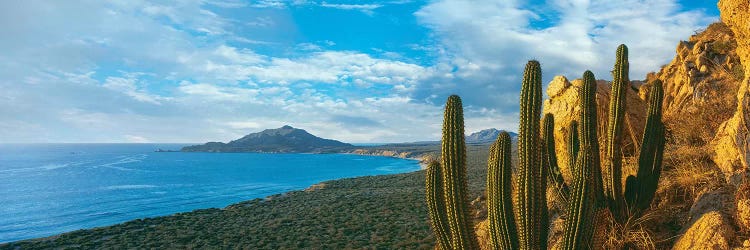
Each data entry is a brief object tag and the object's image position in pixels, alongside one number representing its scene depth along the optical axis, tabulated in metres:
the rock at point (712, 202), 6.39
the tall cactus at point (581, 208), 6.37
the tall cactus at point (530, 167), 6.31
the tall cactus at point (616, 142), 7.79
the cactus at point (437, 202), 6.89
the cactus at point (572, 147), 8.99
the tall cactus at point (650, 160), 7.88
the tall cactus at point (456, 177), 6.50
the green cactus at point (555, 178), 9.03
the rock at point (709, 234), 5.50
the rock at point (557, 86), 14.20
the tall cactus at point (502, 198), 6.38
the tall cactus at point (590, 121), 7.51
